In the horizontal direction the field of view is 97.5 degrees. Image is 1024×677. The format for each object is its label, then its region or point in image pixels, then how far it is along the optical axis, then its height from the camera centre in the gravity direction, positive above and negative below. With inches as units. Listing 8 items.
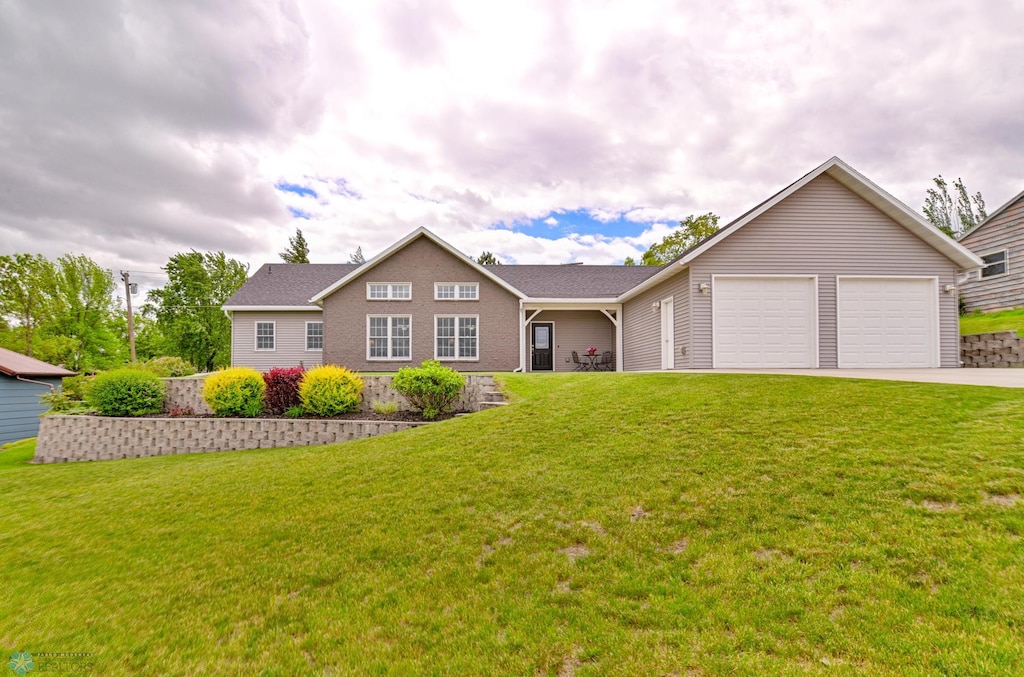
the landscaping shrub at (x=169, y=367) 651.5 -30.6
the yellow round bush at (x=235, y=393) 410.0 -43.2
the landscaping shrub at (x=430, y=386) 386.0 -36.8
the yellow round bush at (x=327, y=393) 402.0 -42.9
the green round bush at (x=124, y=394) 428.5 -45.3
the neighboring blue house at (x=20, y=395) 599.8 -64.7
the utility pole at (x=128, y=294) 1043.2 +126.3
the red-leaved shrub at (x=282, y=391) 415.5 -42.1
